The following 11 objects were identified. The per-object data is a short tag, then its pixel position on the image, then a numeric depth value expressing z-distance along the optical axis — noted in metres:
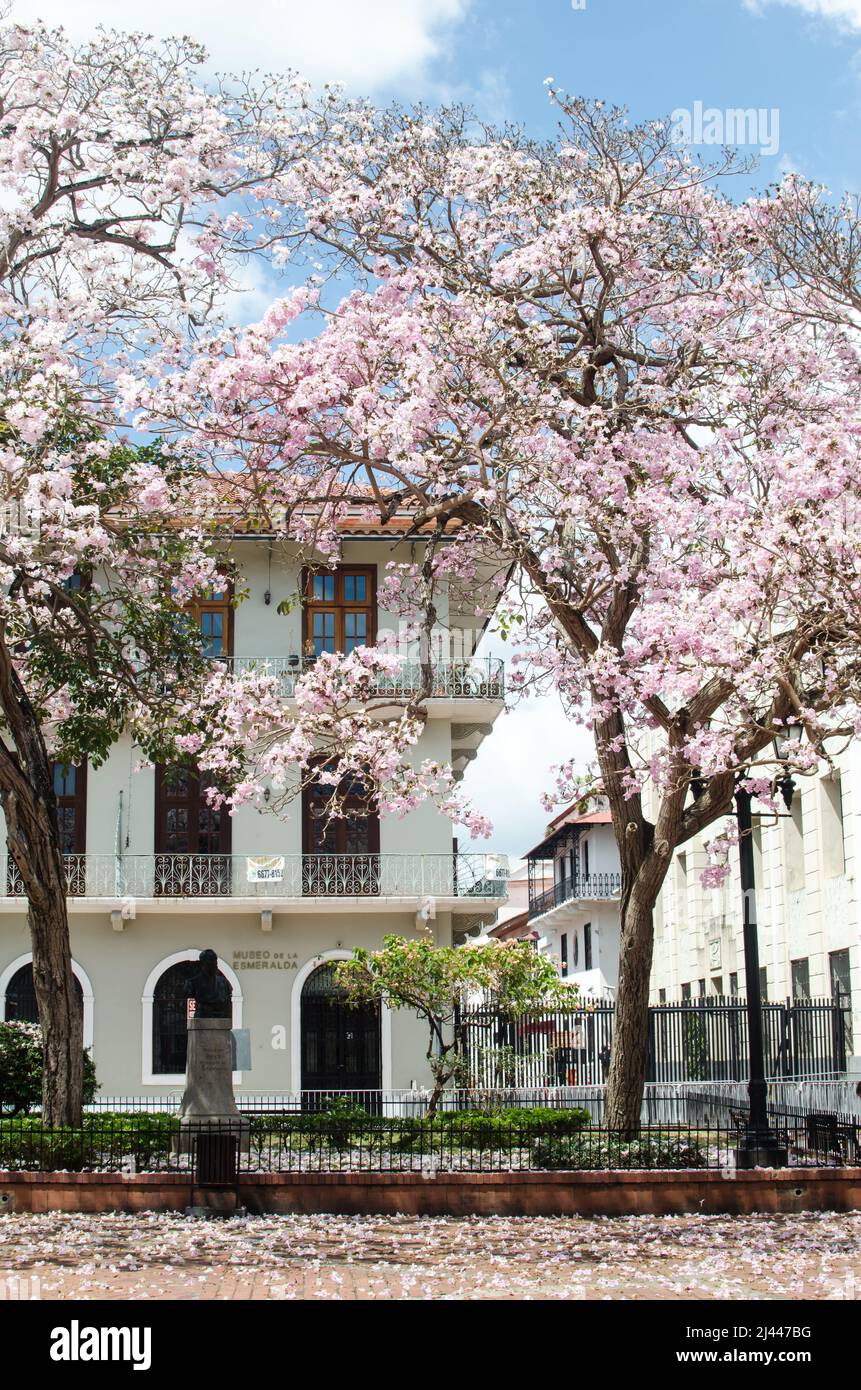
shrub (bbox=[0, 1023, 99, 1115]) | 18.00
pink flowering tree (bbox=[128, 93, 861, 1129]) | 14.59
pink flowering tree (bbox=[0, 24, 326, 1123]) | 14.20
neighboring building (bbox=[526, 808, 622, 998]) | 47.47
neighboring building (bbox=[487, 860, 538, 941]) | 69.94
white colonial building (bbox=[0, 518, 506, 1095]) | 27.50
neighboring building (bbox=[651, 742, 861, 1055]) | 26.11
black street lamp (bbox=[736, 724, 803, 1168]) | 14.10
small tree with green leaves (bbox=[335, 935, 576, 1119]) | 20.58
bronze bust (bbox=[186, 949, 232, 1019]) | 15.52
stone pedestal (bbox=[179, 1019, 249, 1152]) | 15.09
